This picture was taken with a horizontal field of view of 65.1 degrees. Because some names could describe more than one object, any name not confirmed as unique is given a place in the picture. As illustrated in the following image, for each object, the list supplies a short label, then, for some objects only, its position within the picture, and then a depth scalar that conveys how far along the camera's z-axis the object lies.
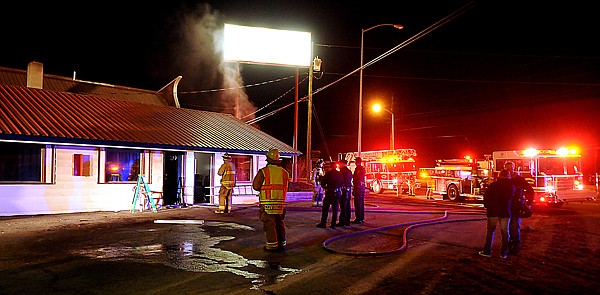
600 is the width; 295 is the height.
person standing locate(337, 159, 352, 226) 12.43
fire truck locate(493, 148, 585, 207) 18.02
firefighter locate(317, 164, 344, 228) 12.11
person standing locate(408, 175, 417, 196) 28.23
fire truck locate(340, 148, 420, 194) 28.95
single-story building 15.06
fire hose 8.66
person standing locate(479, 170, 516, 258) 8.62
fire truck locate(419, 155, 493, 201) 21.20
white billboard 24.61
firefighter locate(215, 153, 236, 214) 15.47
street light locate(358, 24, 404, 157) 24.06
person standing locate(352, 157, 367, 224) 13.12
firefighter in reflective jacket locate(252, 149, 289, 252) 8.95
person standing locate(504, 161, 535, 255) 8.95
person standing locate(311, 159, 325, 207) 18.84
